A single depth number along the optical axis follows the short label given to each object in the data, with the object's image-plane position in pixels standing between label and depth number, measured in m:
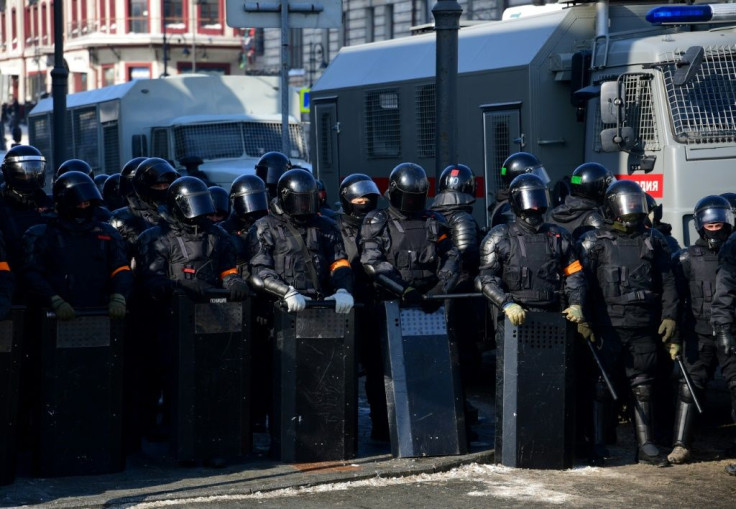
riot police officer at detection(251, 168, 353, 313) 18.22
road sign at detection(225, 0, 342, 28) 23.36
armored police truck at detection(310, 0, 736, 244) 24.33
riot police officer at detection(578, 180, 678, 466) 18.06
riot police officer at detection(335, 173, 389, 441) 19.25
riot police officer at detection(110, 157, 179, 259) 20.72
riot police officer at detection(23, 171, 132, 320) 17.33
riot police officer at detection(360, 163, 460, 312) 18.91
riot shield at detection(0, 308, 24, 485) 16.05
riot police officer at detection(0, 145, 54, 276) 18.78
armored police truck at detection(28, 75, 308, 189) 45.97
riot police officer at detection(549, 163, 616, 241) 21.02
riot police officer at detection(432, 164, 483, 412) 20.64
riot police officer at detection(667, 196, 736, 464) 18.06
